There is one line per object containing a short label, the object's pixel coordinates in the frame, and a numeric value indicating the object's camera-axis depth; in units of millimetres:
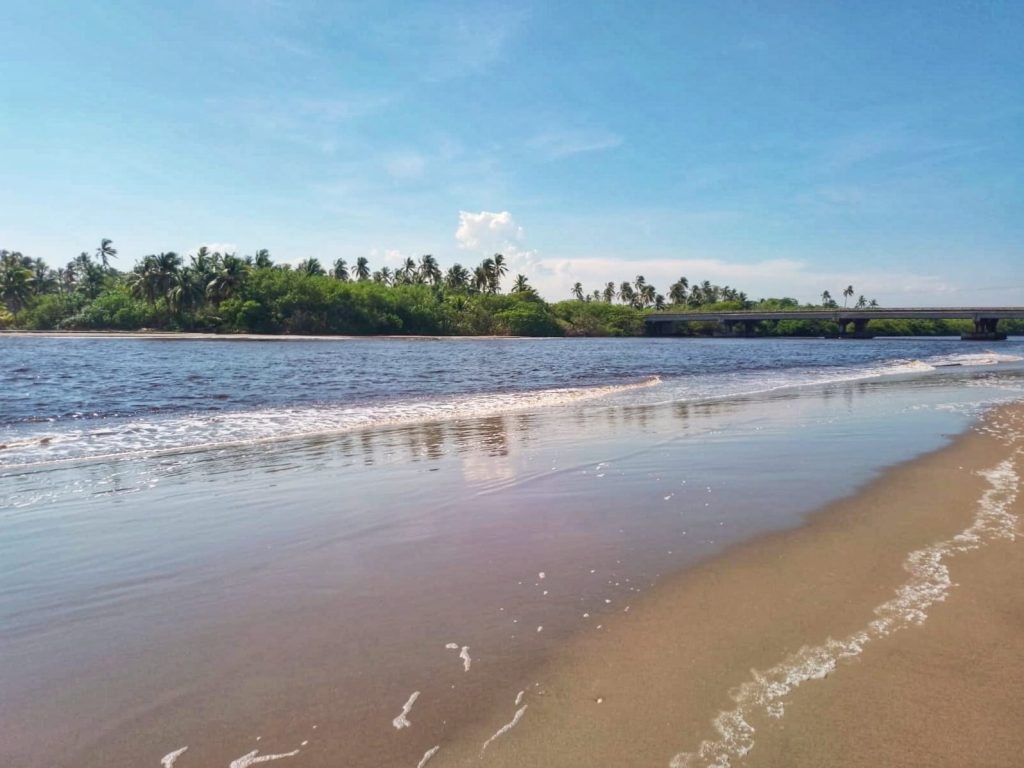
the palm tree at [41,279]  108925
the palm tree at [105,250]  125825
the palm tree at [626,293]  179500
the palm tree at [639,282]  179500
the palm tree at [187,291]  89812
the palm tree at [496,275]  139500
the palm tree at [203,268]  92356
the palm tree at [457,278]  140625
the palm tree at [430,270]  140000
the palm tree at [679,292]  187375
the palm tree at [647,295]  178125
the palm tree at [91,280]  102300
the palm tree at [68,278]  134250
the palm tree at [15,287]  98125
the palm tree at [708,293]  188875
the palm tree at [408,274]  140500
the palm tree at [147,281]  91688
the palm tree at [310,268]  121438
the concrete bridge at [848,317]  108938
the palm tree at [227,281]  92312
